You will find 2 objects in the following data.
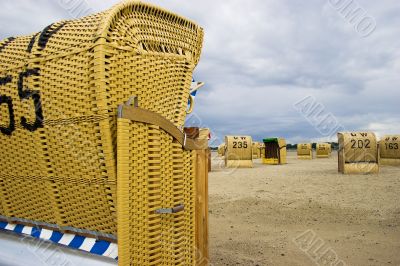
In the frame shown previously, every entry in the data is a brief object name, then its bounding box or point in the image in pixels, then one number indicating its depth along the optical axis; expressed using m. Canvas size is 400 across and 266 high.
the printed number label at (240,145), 22.02
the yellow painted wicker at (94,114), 2.30
